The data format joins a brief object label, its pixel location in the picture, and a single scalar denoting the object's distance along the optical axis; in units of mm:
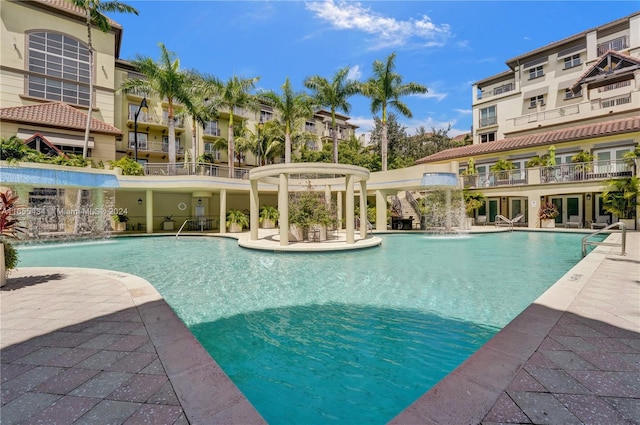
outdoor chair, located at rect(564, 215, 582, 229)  22188
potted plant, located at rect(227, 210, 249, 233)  22016
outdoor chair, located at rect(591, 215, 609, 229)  20709
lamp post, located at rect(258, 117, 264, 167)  31769
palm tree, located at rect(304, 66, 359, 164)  25831
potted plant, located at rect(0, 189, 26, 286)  6395
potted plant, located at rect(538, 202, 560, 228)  21345
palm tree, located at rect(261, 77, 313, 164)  25281
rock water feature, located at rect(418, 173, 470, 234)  21078
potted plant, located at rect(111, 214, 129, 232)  22031
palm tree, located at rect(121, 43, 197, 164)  21406
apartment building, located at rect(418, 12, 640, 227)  20375
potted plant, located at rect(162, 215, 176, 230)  24806
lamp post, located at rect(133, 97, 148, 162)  26078
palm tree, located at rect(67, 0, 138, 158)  20648
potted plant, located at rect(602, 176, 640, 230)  17562
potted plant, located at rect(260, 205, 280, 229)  24312
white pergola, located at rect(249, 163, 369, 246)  13492
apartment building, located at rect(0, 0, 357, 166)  22344
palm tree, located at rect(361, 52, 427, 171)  24797
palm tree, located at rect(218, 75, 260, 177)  24219
